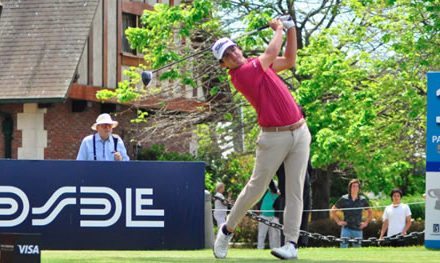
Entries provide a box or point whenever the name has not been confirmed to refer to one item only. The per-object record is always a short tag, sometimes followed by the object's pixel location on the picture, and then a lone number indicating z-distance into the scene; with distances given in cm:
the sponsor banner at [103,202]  1427
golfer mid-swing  1098
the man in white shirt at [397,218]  2095
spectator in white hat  1538
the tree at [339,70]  2969
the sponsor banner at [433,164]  1403
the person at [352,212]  2117
